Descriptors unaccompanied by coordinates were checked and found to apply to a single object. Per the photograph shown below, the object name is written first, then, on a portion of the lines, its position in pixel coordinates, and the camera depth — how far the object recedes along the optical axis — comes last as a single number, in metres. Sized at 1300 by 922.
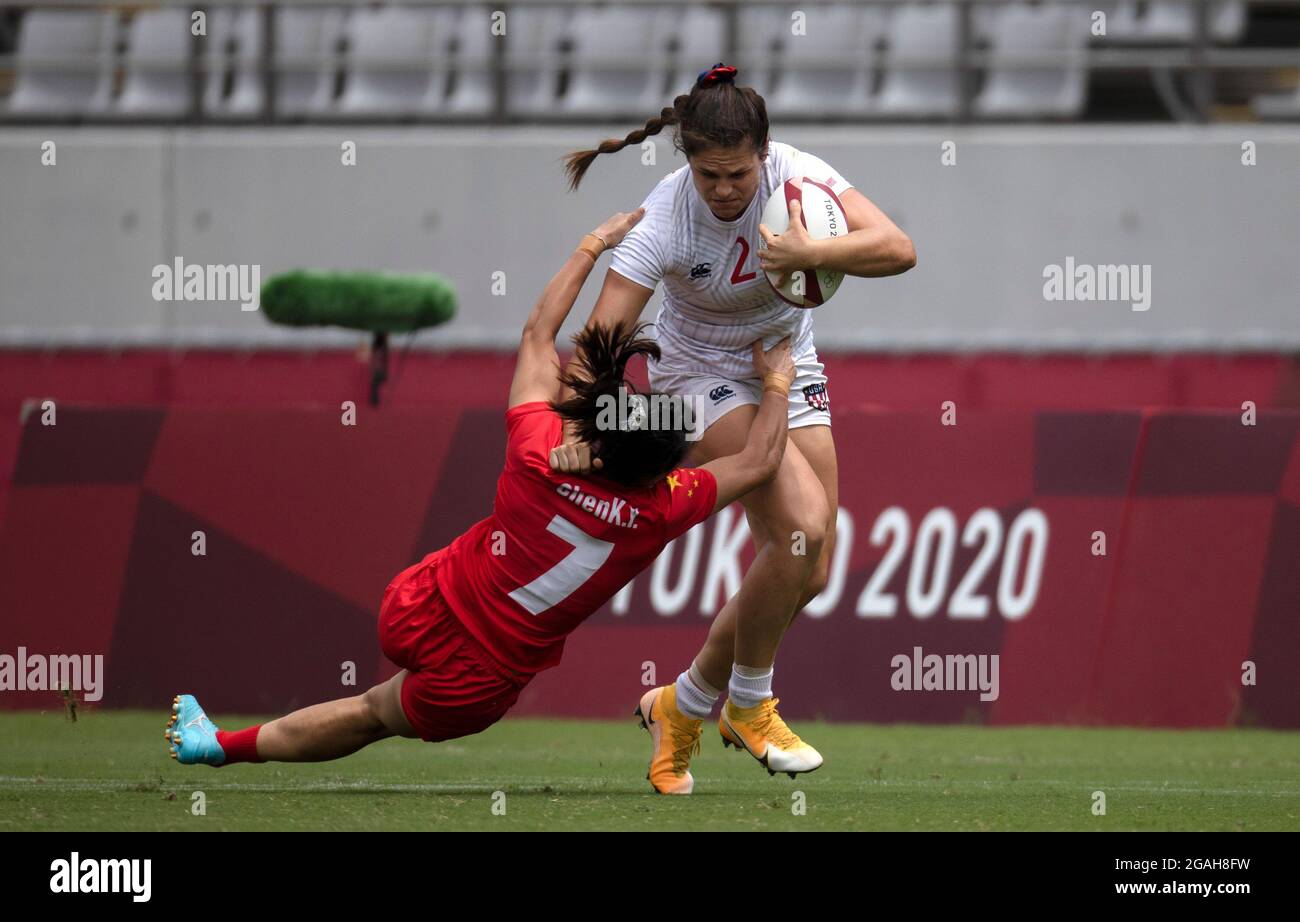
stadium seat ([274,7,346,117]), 15.49
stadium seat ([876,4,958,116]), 14.95
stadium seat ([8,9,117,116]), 15.68
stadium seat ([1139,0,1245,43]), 15.27
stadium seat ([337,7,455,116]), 15.38
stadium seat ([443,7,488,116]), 15.27
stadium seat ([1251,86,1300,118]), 14.89
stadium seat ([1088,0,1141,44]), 15.28
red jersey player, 5.64
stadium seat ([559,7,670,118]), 15.03
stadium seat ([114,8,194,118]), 15.42
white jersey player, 5.93
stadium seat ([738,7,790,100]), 15.05
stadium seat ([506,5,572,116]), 15.17
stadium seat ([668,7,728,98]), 15.02
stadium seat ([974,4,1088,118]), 15.02
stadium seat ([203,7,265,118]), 15.40
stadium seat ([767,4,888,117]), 14.94
